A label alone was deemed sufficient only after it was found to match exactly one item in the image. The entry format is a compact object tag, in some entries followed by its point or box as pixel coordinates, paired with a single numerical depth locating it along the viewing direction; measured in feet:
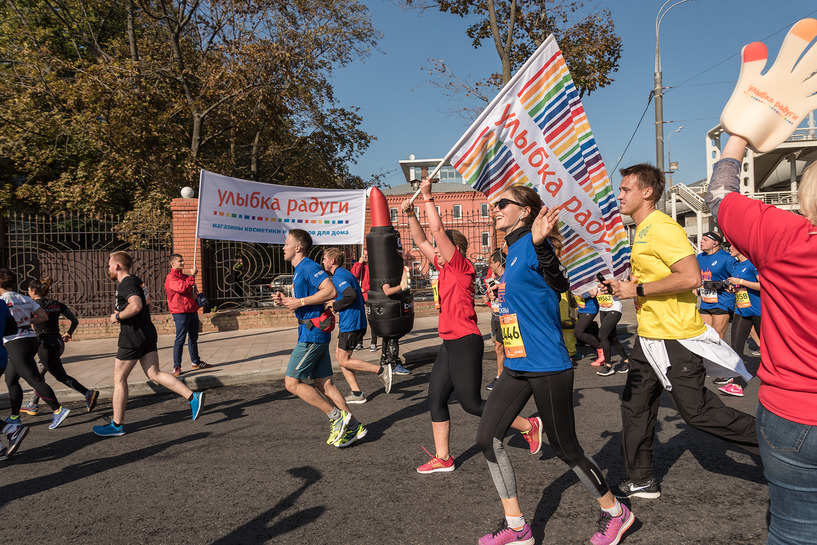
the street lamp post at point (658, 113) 54.19
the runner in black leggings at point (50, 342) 19.56
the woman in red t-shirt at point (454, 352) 12.05
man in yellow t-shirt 10.05
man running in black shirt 16.81
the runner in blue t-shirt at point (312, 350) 14.80
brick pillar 42.09
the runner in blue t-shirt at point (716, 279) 23.04
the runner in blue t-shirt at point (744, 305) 21.77
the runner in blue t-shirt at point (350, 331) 19.84
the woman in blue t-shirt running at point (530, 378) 8.82
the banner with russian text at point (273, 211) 33.58
